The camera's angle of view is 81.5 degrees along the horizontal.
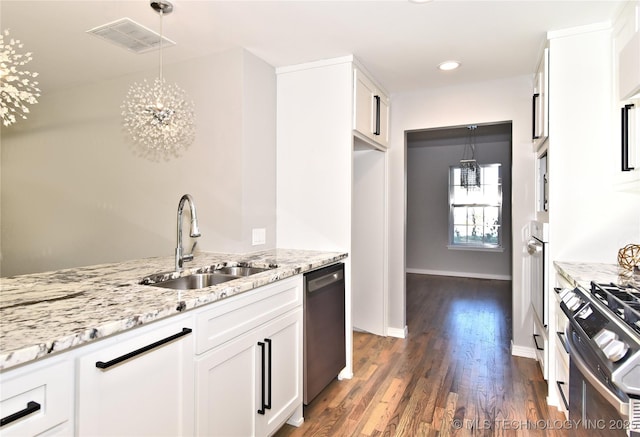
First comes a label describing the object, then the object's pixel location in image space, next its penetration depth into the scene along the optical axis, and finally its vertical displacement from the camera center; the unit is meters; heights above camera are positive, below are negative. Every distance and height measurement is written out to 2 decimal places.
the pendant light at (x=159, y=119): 2.68 +0.75
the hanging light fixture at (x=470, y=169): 6.64 +0.89
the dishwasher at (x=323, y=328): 2.26 -0.72
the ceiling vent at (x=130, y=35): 2.26 +1.18
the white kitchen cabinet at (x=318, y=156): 2.80 +0.49
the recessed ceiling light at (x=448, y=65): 2.89 +1.21
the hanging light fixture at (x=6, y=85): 1.43 +0.53
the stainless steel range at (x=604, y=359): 1.00 -0.44
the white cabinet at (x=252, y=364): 1.50 -0.68
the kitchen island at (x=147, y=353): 0.96 -0.45
